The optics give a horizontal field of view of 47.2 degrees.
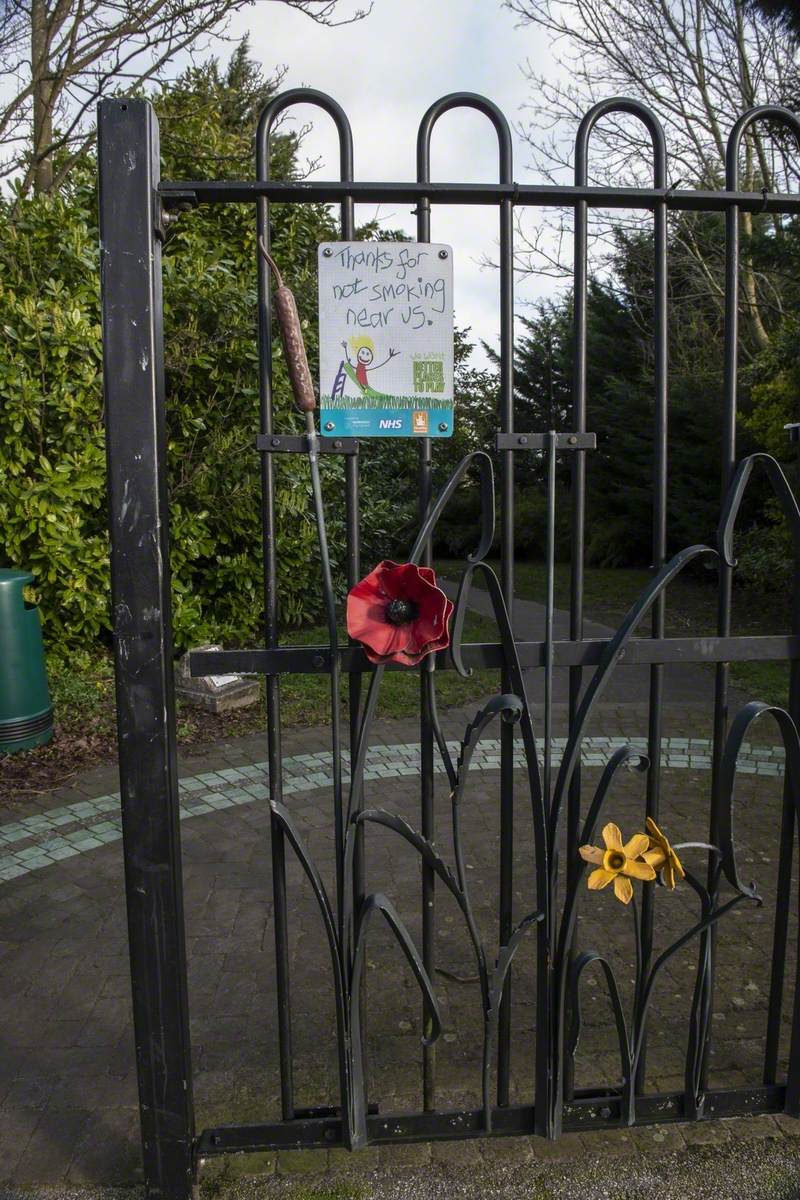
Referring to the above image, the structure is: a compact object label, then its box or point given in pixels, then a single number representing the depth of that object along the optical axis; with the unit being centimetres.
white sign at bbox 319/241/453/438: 186
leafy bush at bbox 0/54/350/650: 627
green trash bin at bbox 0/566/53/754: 525
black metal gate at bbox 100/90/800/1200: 186
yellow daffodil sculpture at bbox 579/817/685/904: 193
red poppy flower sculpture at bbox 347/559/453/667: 180
